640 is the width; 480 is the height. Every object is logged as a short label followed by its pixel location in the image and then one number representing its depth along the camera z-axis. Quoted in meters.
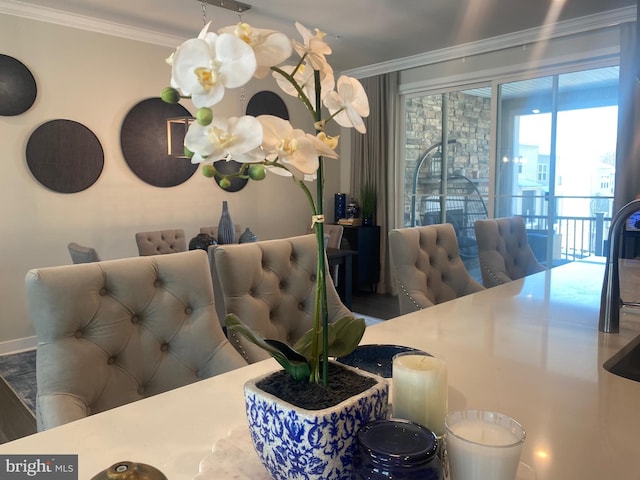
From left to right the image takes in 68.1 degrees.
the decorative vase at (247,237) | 3.61
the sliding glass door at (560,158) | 4.08
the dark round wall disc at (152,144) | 4.25
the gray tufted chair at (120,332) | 1.19
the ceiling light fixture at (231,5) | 3.57
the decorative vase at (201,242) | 3.32
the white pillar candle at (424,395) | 0.69
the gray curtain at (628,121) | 3.68
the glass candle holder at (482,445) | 0.57
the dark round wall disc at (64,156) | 3.76
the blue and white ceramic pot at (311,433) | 0.59
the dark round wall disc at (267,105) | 5.06
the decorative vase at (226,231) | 3.55
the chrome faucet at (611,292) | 1.31
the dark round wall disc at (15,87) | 3.57
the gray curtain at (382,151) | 5.39
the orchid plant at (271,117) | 0.55
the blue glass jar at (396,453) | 0.54
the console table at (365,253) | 5.43
